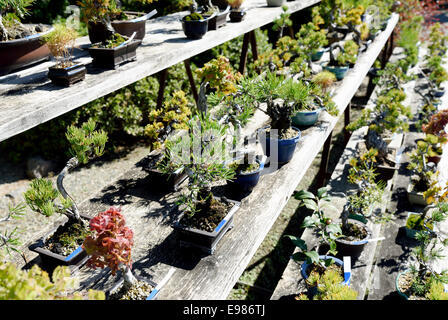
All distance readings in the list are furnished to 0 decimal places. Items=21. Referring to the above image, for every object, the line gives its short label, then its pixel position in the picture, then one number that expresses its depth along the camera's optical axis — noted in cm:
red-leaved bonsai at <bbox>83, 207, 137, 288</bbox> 118
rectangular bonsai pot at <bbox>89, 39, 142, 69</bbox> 188
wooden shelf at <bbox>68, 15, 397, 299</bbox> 139
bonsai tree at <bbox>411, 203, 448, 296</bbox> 214
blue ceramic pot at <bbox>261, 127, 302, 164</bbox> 211
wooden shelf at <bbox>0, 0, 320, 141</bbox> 139
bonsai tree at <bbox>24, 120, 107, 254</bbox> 136
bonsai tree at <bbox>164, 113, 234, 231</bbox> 155
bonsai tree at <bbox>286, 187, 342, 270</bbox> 190
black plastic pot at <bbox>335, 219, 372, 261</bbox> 234
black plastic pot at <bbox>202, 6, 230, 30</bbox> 271
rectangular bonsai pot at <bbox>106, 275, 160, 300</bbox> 129
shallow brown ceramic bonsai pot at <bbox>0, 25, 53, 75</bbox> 176
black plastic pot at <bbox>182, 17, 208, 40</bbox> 240
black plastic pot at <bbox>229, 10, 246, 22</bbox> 293
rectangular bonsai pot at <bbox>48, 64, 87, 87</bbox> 166
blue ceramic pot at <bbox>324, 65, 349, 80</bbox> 342
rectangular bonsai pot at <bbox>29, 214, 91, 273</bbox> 140
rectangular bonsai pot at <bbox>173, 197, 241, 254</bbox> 149
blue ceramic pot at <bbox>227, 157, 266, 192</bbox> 185
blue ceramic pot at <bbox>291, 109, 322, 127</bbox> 254
